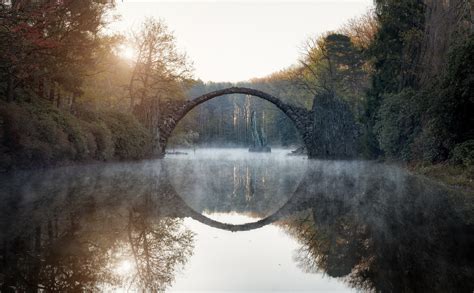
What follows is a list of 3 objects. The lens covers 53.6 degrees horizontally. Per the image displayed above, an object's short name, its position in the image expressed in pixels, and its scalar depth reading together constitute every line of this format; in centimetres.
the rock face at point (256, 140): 5290
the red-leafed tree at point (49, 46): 1320
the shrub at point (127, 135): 2506
